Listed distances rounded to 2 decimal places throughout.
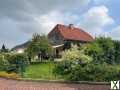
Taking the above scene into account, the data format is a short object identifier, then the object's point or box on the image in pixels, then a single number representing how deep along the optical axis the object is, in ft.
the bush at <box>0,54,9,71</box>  35.90
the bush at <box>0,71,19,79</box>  30.50
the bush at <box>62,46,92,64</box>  36.08
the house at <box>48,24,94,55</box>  66.89
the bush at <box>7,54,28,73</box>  34.31
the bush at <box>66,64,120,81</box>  26.07
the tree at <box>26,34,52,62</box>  56.59
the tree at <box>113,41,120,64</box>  45.85
